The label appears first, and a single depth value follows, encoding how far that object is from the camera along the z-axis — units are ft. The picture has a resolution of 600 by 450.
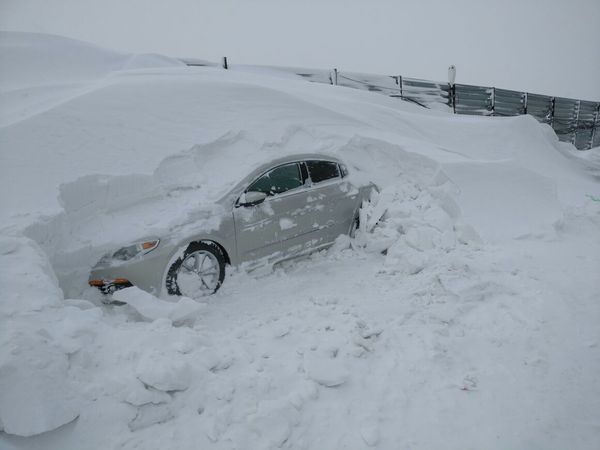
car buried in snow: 13.83
